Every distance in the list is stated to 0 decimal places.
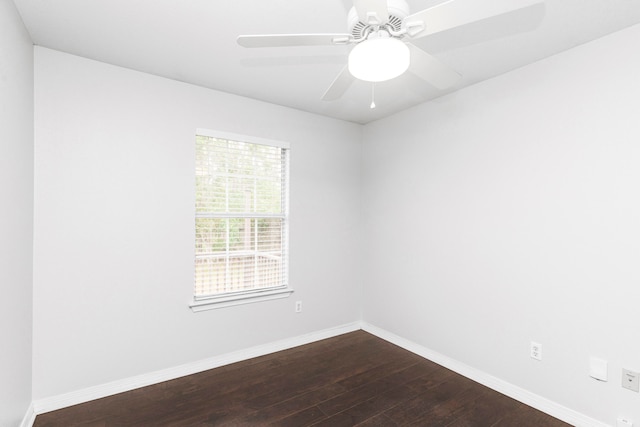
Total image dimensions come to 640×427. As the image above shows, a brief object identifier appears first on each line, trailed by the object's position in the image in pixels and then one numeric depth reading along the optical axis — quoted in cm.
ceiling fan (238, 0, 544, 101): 124
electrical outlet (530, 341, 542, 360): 245
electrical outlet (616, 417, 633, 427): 203
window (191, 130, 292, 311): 304
